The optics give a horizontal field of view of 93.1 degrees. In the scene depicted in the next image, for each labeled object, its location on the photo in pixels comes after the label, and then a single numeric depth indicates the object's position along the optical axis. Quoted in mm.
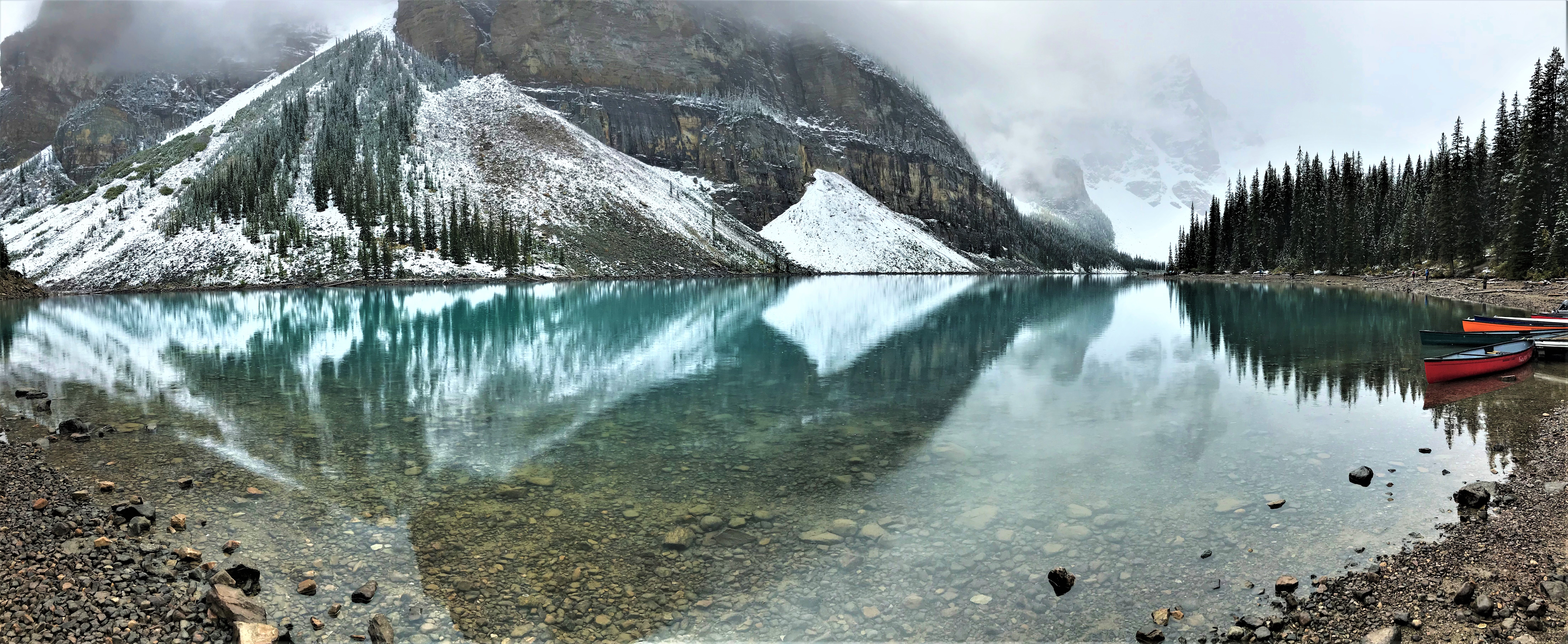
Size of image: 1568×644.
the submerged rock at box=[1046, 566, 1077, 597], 8664
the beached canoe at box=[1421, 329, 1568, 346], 31250
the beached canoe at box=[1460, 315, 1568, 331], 31734
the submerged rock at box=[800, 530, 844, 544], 10430
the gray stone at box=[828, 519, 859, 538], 10719
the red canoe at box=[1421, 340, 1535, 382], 22875
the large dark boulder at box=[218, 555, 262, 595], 8523
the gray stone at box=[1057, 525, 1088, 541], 10414
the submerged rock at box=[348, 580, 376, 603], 8336
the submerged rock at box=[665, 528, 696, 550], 10156
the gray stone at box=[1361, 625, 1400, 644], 7090
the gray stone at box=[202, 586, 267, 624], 7492
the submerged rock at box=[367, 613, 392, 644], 7473
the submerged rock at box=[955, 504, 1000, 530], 10938
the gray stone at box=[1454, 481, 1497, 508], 11031
